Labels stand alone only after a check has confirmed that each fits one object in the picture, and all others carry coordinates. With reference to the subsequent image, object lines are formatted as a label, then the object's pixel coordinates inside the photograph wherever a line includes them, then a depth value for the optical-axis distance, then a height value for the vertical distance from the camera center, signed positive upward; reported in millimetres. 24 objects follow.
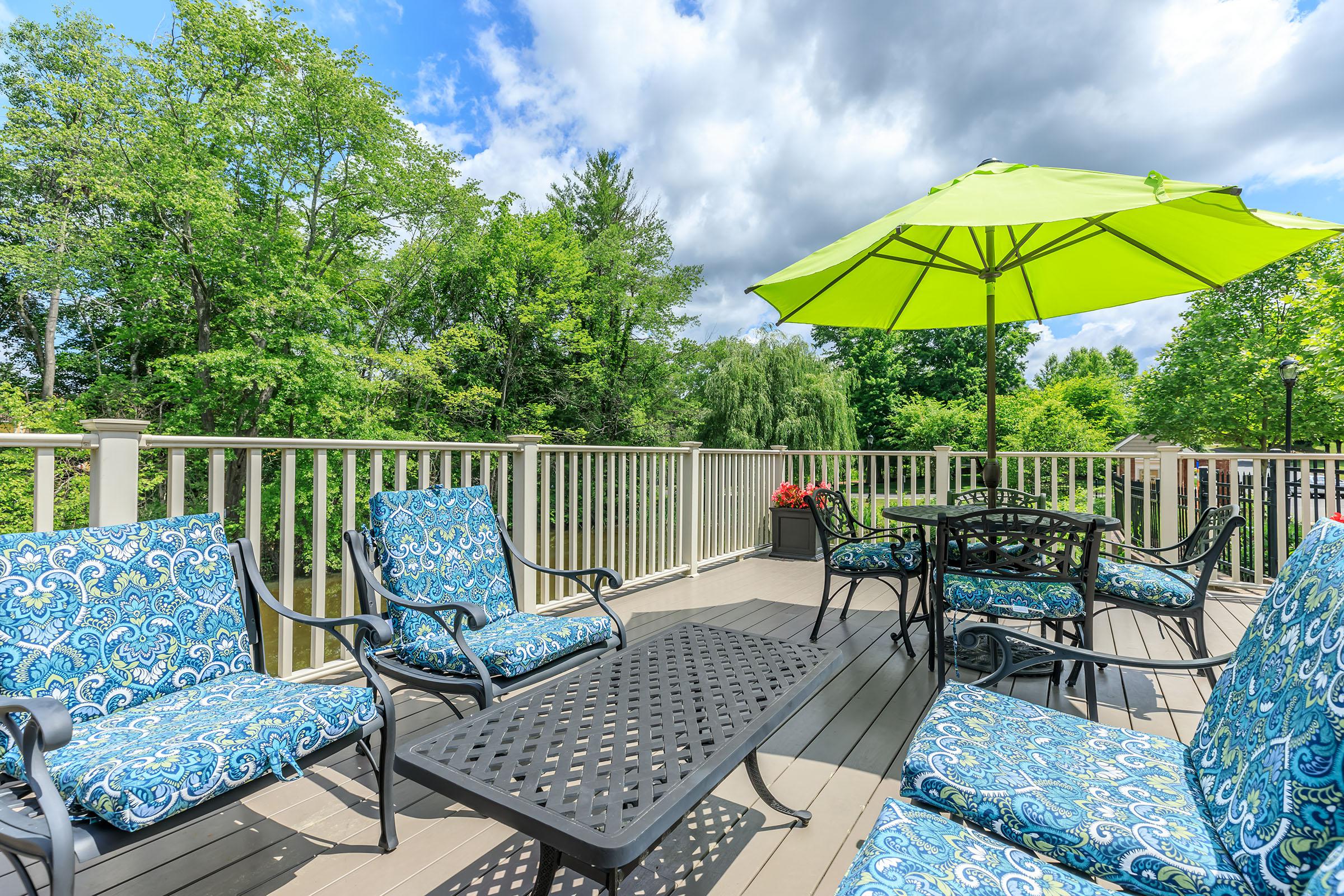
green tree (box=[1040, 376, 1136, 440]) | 27312 +2572
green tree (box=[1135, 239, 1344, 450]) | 14781 +2764
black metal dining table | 2713 -344
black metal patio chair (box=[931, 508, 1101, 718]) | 2393 -493
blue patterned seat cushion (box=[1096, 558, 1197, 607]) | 2480 -554
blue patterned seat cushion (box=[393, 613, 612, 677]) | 1943 -696
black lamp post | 8641 +1241
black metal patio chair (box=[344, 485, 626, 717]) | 1938 -609
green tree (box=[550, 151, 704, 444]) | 15422 +4097
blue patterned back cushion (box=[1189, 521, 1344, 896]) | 809 -436
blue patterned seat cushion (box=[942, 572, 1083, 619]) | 2400 -602
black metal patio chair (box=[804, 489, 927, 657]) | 3113 -565
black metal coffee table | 1007 -636
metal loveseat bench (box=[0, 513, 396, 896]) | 1109 -650
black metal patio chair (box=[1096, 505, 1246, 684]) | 2441 -545
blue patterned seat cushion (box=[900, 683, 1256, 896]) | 951 -643
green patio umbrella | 2088 +991
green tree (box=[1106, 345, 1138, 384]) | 39269 +6481
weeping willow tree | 12328 +1100
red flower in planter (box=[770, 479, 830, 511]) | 5750 -427
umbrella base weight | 2838 -1046
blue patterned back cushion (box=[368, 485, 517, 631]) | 2271 -424
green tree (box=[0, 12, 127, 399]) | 9914 +4712
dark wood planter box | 5637 -820
